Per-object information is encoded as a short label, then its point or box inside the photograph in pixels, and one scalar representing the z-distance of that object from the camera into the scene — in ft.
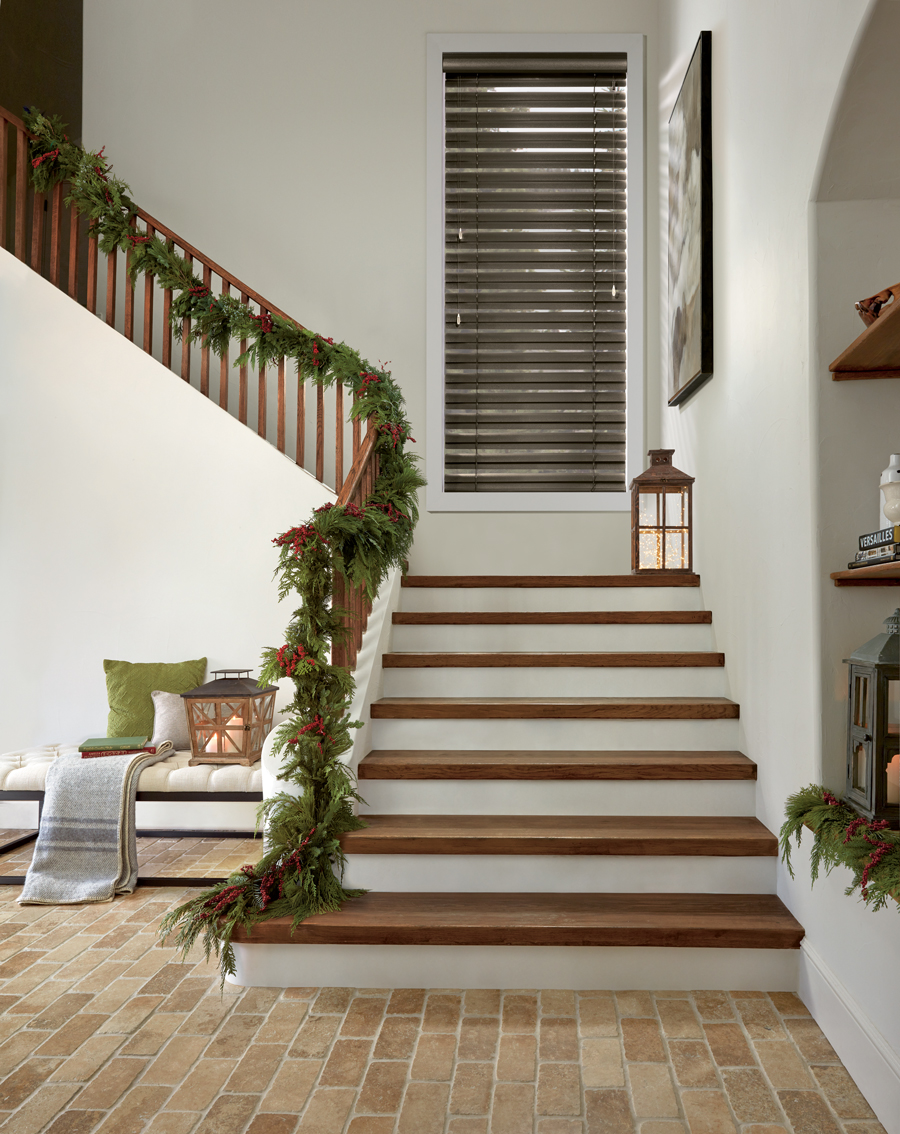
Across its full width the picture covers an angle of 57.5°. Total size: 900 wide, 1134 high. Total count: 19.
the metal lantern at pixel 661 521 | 13.47
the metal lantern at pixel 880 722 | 6.71
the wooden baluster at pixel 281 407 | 15.08
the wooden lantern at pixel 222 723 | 12.30
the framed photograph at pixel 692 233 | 12.43
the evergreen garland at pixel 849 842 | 6.04
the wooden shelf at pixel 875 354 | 6.52
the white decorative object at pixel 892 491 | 6.79
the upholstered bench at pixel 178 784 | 11.85
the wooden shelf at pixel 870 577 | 6.90
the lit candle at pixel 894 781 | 6.74
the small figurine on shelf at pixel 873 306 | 6.90
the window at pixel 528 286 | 18.48
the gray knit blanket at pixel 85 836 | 11.13
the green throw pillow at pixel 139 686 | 14.67
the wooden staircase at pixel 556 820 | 8.32
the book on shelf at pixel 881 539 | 6.56
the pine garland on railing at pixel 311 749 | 8.61
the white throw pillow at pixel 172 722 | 14.17
